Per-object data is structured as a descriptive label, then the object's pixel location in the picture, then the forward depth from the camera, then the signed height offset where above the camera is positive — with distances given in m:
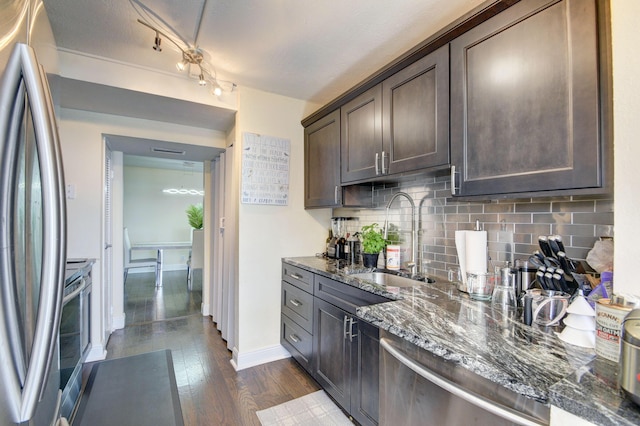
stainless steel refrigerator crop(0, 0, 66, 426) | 0.57 -0.02
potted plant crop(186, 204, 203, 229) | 5.93 -0.04
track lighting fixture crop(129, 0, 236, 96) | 1.69 +1.14
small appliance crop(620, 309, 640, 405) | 0.58 -0.30
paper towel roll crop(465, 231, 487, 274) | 1.46 -0.19
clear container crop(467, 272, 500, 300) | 1.39 -0.34
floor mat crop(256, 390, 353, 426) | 1.85 -1.32
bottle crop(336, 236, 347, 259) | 2.69 -0.31
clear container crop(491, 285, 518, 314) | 1.28 -0.38
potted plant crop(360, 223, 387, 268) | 2.26 -0.25
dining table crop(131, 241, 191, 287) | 5.16 -0.59
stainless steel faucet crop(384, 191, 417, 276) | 2.09 -0.15
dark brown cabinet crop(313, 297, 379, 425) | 1.58 -0.90
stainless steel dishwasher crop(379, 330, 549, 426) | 0.74 -0.54
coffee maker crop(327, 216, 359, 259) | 2.66 -0.21
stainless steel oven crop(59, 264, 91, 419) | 1.71 -0.83
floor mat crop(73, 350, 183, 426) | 1.13 -0.80
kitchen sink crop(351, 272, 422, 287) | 2.03 -0.47
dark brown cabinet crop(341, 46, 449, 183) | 1.54 +0.58
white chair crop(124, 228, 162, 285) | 5.06 -0.86
